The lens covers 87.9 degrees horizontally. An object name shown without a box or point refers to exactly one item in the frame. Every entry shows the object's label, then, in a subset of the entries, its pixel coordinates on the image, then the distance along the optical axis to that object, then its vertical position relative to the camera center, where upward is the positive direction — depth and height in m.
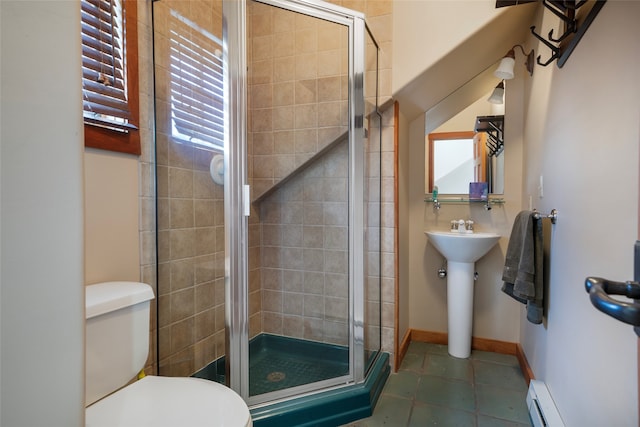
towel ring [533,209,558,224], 1.48 -0.03
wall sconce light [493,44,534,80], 2.00 +0.85
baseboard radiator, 1.39 -0.89
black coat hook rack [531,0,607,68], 1.09 +0.67
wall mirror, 2.42 +0.50
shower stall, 1.49 +0.06
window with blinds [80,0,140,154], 1.23 +0.54
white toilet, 0.98 -0.61
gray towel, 1.62 -0.30
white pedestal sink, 2.20 -0.46
